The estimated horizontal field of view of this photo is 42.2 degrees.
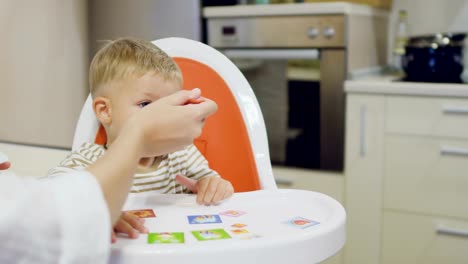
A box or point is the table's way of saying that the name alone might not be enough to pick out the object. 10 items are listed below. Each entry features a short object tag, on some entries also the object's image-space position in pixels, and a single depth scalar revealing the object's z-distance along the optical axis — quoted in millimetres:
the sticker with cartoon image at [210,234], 790
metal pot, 2297
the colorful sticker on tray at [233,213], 933
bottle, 2707
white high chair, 727
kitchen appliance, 2332
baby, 1000
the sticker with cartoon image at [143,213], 912
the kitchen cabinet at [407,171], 2164
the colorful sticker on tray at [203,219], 894
